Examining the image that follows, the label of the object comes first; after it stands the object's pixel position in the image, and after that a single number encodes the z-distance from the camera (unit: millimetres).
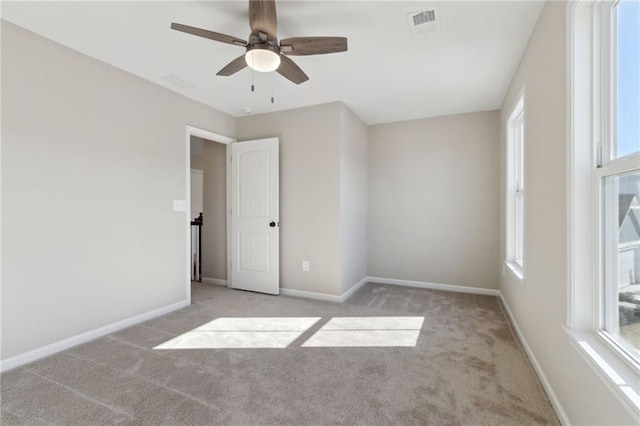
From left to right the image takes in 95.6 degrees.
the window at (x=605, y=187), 1212
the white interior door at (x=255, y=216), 4113
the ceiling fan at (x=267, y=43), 1835
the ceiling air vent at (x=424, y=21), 2079
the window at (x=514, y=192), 3219
